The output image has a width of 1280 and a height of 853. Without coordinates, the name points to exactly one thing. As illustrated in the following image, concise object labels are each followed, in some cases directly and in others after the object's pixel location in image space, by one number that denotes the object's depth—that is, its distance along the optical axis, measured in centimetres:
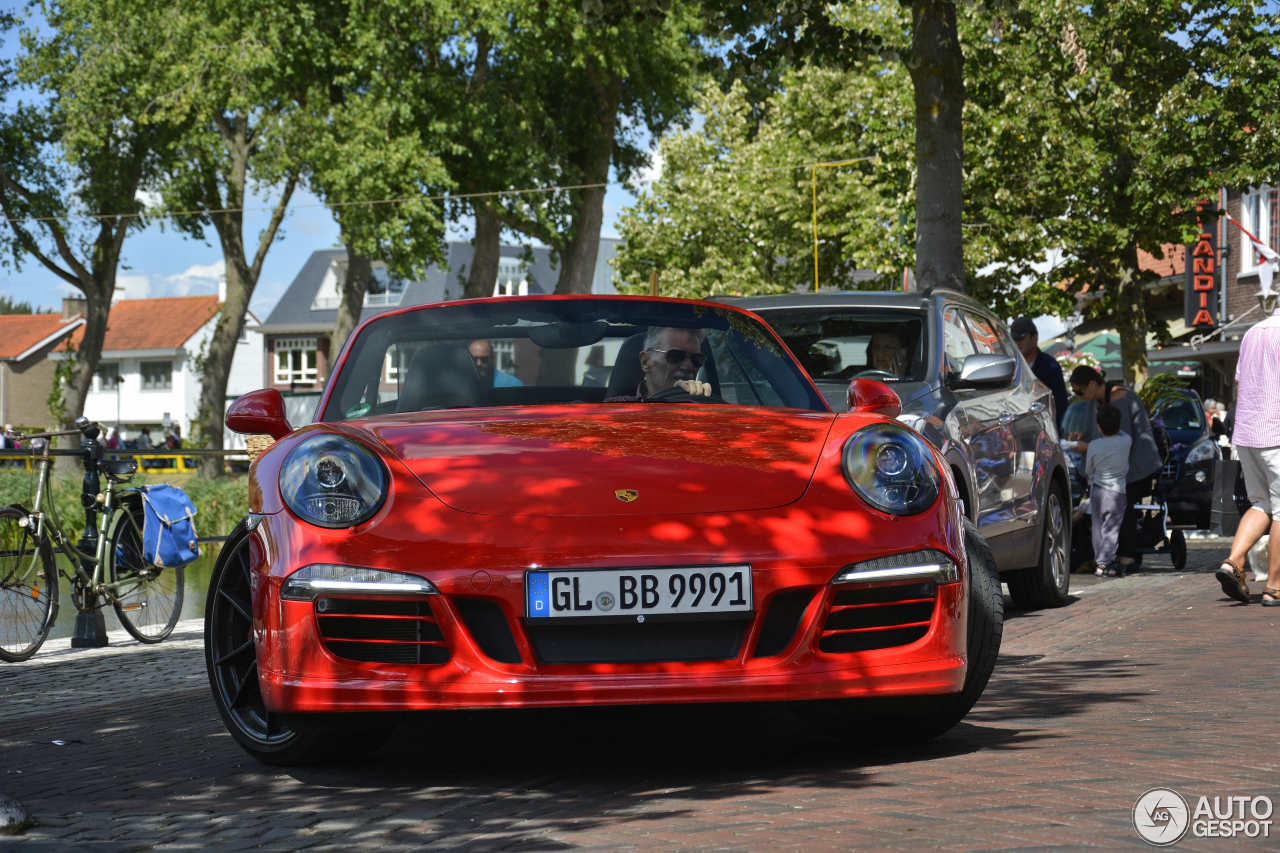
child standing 1288
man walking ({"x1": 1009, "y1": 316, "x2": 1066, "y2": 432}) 1223
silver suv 813
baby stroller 1361
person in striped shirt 960
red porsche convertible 448
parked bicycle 902
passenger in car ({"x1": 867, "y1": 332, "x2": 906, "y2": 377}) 863
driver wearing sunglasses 580
